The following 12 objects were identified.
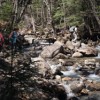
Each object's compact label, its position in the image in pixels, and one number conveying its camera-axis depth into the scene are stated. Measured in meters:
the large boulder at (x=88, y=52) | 21.12
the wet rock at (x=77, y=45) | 24.56
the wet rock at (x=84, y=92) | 11.12
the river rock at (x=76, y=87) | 11.23
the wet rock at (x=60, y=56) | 20.05
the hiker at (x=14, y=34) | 13.43
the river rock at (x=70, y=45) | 24.01
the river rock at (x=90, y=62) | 17.15
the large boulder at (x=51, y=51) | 20.34
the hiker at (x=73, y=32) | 31.24
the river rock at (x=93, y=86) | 11.90
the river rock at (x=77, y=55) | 20.45
